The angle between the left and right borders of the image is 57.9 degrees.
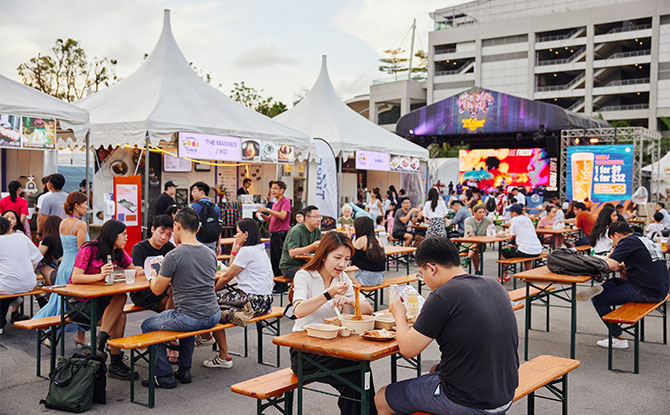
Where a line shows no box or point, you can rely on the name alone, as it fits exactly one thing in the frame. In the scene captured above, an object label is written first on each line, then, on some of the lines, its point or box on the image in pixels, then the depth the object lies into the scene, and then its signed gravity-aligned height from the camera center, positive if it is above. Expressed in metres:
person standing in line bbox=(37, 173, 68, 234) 8.52 -0.26
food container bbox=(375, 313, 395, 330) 3.86 -0.87
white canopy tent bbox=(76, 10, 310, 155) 11.28 +1.51
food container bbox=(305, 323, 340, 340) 3.60 -0.87
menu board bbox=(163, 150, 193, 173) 14.66 +0.49
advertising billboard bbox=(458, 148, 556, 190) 29.95 +1.09
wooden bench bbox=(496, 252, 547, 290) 9.82 -1.22
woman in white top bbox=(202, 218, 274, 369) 5.43 -0.90
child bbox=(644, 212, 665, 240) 11.69 -0.73
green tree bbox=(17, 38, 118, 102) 23.57 +4.42
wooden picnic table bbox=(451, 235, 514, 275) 10.11 -0.87
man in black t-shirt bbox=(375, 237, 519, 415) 2.94 -0.75
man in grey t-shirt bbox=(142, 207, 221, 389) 4.80 -0.82
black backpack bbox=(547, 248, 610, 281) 6.01 -0.75
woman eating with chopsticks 3.78 -0.68
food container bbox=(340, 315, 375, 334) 3.73 -0.85
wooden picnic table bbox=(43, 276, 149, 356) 4.95 -0.90
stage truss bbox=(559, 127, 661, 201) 22.12 +2.04
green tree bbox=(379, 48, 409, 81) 67.94 +14.20
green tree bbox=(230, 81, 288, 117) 32.59 +4.68
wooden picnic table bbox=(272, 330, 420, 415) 3.34 -0.92
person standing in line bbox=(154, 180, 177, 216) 9.87 -0.32
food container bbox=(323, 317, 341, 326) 3.87 -0.86
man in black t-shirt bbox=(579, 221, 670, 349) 6.25 -0.81
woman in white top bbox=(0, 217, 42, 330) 6.16 -0.83
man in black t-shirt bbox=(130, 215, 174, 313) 5.74 -0.66
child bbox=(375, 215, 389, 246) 10.66 -0.87
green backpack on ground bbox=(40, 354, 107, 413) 4.37 -1.49
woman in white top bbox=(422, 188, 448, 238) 11.86 -0.51
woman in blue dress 6.25 -0.54
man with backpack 8.98 -0.47
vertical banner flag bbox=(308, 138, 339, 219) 11.80 +0.10
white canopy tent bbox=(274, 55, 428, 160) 16.03 +1.75
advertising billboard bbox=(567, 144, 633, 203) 21.88 +0.66
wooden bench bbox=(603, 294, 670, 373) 5.54 -1.19
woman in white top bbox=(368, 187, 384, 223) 15.13 -0.48
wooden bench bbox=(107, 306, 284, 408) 4.45 -1.18
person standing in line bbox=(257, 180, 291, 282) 9.56 -0.58
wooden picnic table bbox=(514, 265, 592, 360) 5.88 -0.91
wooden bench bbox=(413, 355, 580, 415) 3.80 -1.24
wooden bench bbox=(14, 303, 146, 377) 5.12 -1.27
